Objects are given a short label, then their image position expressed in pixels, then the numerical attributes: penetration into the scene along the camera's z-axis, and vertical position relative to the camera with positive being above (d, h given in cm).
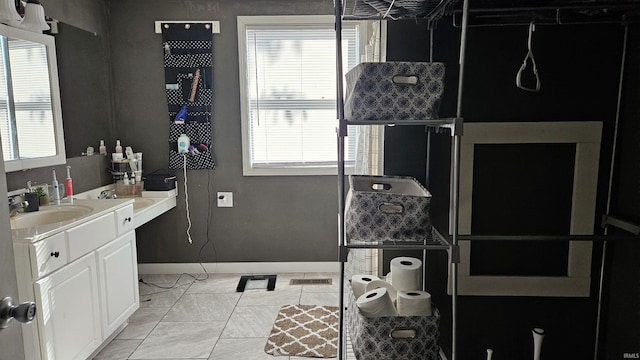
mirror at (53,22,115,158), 303 +32
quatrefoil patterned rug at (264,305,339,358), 260 -138
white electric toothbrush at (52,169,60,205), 259 -39
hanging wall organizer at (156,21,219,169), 358 +36
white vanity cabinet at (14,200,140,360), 191 -82
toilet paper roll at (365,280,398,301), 164 -63
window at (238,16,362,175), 361 +33
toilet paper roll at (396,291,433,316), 150 -64
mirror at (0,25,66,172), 249 +18
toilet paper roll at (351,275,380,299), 171 -64
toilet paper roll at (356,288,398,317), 149 -64
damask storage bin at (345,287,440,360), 148 -75
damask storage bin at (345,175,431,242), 147 -32
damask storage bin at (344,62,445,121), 144 +13
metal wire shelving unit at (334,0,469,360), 135 +0
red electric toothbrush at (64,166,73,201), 272 -38
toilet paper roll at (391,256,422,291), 161 -57
